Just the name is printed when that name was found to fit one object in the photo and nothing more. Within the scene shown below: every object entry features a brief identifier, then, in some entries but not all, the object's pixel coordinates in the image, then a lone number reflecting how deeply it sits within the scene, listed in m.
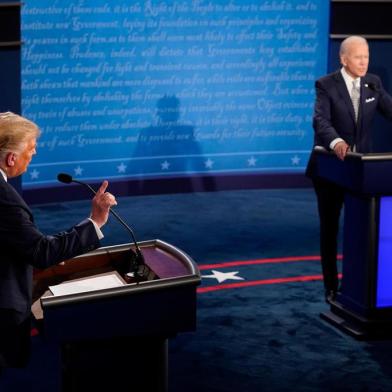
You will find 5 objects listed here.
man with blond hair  5.55
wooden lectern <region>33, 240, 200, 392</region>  5.63
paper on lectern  5.98
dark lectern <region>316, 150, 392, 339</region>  9.25
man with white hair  10.24
